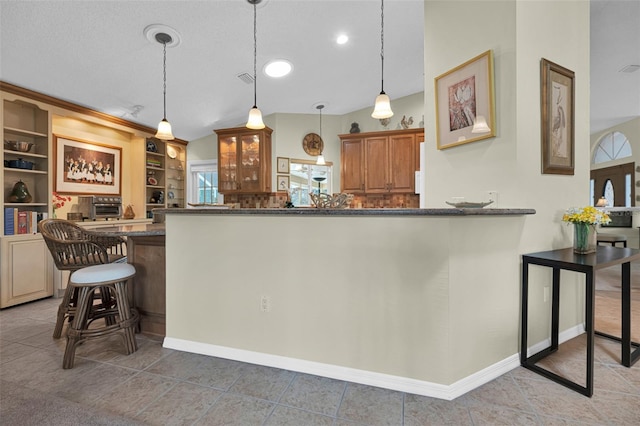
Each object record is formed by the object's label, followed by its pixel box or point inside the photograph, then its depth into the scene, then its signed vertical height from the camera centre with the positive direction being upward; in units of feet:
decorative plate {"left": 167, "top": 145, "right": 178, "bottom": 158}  17.35 +3.61
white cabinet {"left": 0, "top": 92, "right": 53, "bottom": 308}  10.18 +0.25
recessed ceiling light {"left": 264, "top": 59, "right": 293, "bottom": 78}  11.95 +6.18
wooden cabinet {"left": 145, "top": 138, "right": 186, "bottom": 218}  16.40 +2.18
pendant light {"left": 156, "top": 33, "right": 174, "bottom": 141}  9.16 +5.33
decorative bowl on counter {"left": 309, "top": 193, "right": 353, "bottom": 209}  6.85 +0.23
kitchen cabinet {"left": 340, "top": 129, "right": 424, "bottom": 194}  16.79 +2.99
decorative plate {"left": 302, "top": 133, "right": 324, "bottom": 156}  18.28 +4.30
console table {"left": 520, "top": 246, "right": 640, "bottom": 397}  5.28 -1.77
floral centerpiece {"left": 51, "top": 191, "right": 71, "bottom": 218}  12.46 +0.48
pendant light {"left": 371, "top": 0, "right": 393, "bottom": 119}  8.64 +3.12
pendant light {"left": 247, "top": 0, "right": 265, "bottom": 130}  9.37 +3.01
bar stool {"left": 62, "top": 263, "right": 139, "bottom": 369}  6.48 -2.25
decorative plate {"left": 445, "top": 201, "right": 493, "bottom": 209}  5.80 +0.11
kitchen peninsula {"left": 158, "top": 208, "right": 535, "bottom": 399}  5.39 -1.70
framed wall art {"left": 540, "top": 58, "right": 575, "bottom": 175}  6.70 +2.24
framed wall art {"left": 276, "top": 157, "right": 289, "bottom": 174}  17.30 +2.81
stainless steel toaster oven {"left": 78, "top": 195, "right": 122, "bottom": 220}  13.21 +0.21
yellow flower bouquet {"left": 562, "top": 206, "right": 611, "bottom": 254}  6.35 -0.36
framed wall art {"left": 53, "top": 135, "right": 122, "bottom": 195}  12.69 +2.08
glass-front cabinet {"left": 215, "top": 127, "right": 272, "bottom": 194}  16.56 +2.95
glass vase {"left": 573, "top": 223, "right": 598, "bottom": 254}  6.36 -0.62
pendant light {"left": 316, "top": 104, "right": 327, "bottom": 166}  17.28 +3.11
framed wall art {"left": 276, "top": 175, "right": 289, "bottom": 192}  17.38 +1.68
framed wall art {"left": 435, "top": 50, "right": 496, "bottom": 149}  6.57 +2.70
